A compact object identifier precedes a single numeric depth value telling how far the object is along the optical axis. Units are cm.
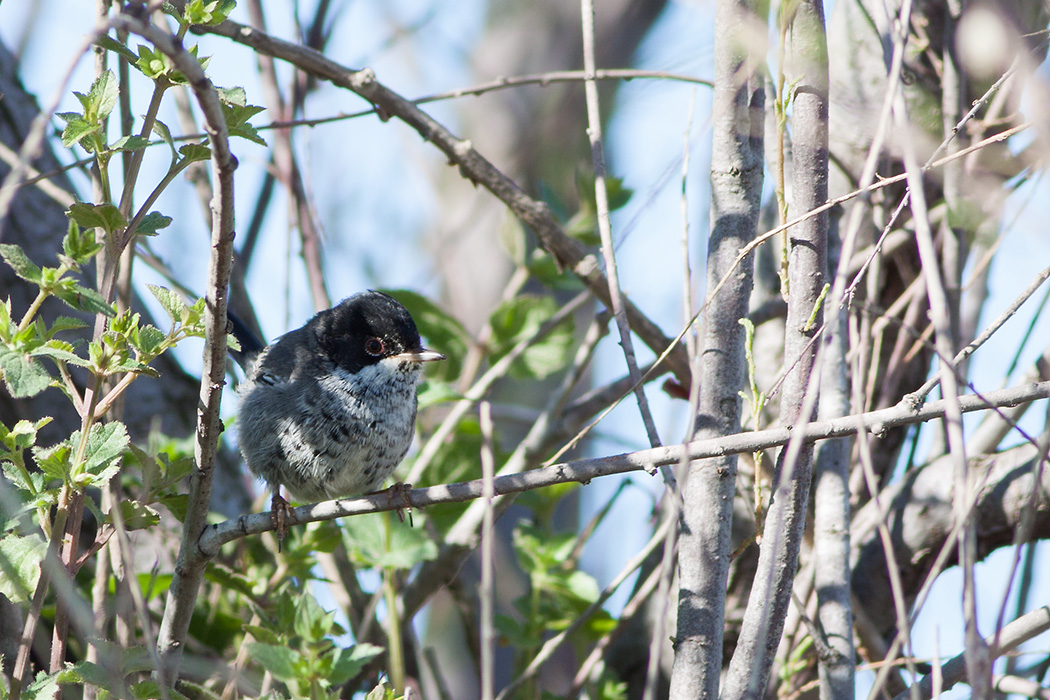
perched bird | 504
